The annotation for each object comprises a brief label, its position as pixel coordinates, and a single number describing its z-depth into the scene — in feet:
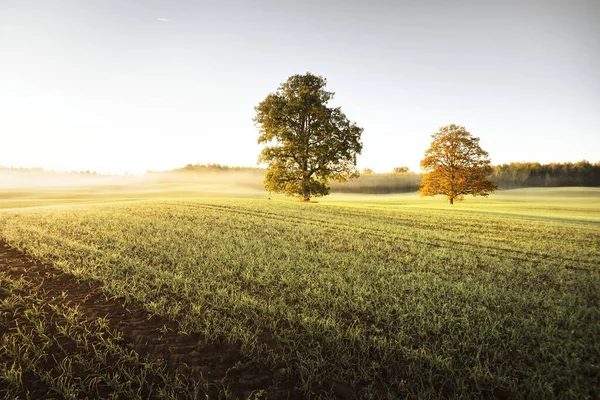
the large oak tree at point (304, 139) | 101.86
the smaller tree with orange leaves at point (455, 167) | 115.75
